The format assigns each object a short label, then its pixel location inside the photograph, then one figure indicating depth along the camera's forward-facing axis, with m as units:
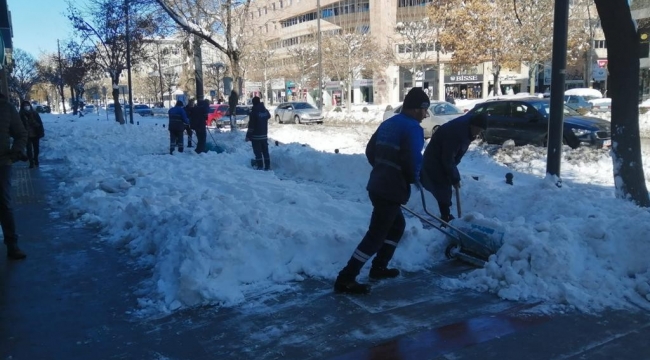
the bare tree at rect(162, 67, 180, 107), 69.61
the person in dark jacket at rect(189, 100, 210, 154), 15.83
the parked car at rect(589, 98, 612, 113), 28.63
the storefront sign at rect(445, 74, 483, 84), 62.28
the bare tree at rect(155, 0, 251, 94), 21.70
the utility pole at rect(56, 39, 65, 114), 54.77
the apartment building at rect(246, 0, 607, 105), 56.59
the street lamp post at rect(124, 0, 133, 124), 21.46
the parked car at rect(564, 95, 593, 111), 28.65
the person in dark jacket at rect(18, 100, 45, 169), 13.21
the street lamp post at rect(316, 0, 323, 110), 41.62
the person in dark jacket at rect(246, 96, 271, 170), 12.68
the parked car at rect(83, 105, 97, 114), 74.91
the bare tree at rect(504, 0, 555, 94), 37.22
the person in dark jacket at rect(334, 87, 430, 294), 4.41
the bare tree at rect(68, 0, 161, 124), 29.81
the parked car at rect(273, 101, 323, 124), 32.06
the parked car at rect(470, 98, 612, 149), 12.96
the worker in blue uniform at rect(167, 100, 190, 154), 15.70
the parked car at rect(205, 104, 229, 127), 33.50
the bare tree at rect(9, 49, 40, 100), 69.49
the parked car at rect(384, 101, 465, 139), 19.31
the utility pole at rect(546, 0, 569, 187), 8.19
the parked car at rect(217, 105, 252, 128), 30.98
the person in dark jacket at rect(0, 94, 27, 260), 5.65
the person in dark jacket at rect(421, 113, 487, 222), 6.09
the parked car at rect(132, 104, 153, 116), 60.77
